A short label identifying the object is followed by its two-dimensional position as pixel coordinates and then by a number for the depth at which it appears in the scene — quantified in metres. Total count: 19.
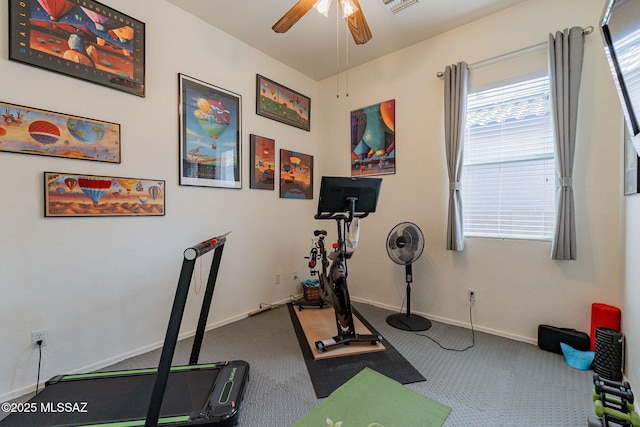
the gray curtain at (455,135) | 2.81
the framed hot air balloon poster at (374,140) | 3.41
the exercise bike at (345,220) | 2.43
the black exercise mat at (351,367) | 1.97
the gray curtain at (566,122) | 2.28
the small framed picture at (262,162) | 3.26
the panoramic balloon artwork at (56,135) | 1.81
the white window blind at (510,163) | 2.50
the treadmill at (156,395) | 1.39
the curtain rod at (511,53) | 2.26
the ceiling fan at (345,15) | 1.85
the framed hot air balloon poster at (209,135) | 2.66
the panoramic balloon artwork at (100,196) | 1.97
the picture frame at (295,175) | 3.64
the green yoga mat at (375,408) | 1.60
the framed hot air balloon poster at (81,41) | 1.85
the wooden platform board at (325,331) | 2.38
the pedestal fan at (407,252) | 2.88
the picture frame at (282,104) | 3.34
